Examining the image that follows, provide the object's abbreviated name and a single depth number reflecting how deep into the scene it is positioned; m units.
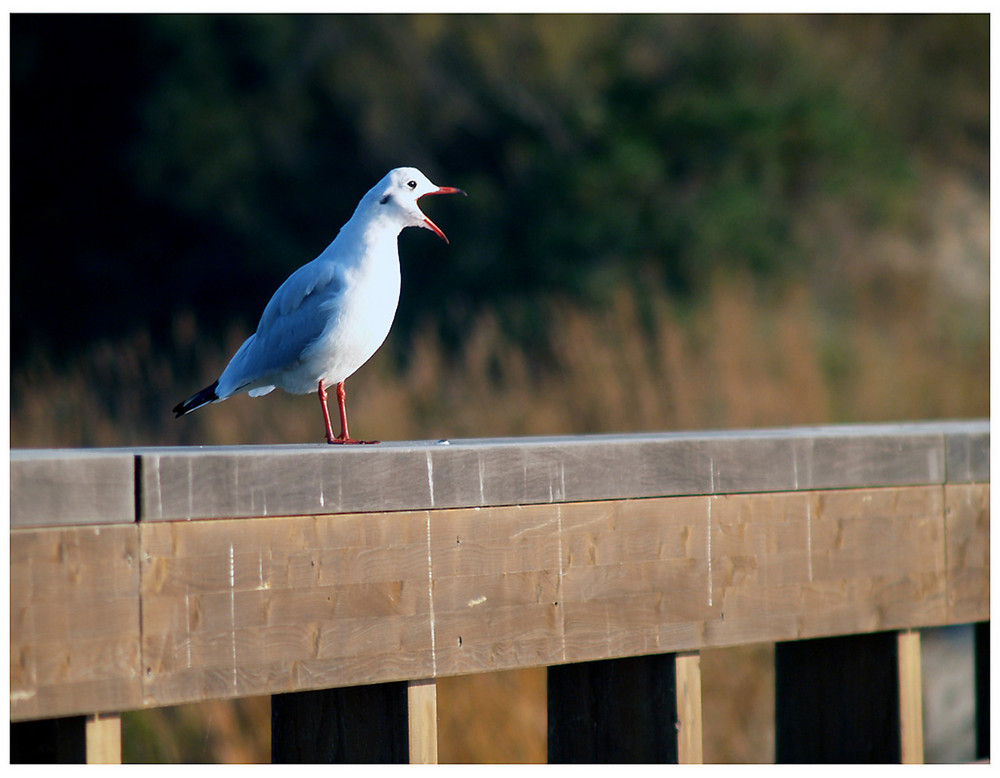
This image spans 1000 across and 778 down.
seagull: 16.10
